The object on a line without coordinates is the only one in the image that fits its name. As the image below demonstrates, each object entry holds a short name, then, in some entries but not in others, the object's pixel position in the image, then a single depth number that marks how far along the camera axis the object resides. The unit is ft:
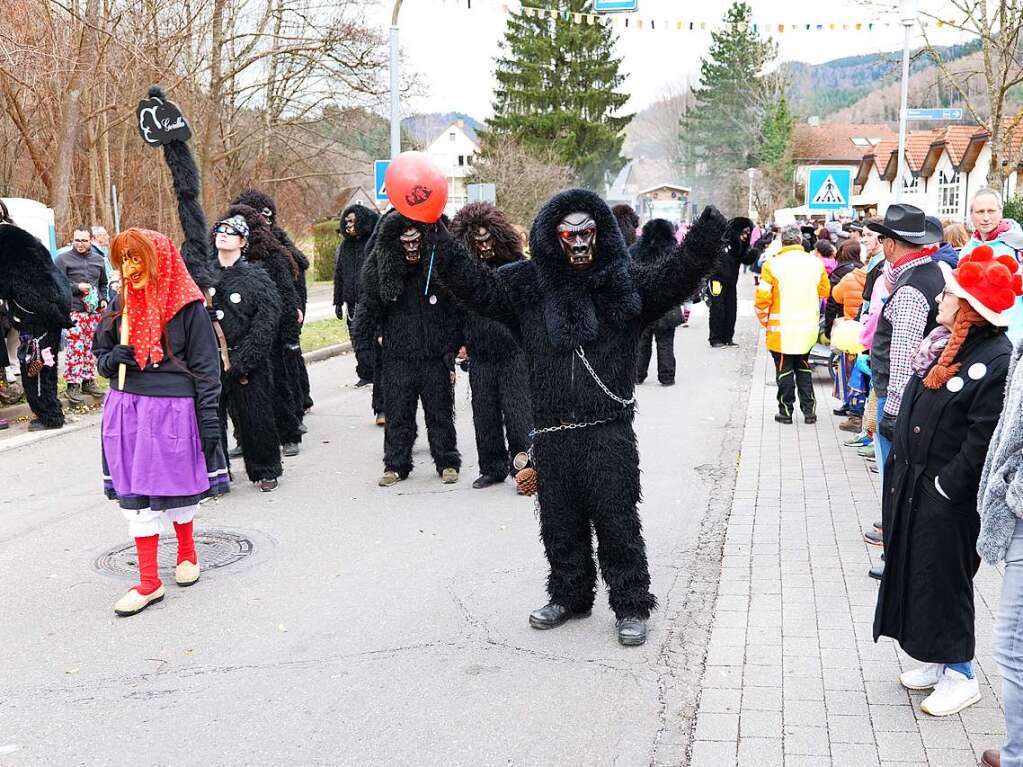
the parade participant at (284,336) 27.53
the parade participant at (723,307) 46.37
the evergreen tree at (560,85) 170.40
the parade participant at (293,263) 30.25
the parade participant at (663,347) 37.49
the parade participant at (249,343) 23.40
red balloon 13.65
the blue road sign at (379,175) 56.47
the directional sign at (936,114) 59.26
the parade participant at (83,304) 34.50
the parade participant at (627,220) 37.73
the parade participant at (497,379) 23.25
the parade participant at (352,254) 35.76
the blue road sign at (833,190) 47.88
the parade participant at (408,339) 23.58
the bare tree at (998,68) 59.57
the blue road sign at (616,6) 44.34
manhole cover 18.90
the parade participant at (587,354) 14.26
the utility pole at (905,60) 55.57
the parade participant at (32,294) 29.91
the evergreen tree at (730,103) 230.48
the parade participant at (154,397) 16.38
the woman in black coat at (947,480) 11.37
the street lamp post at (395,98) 60.03
